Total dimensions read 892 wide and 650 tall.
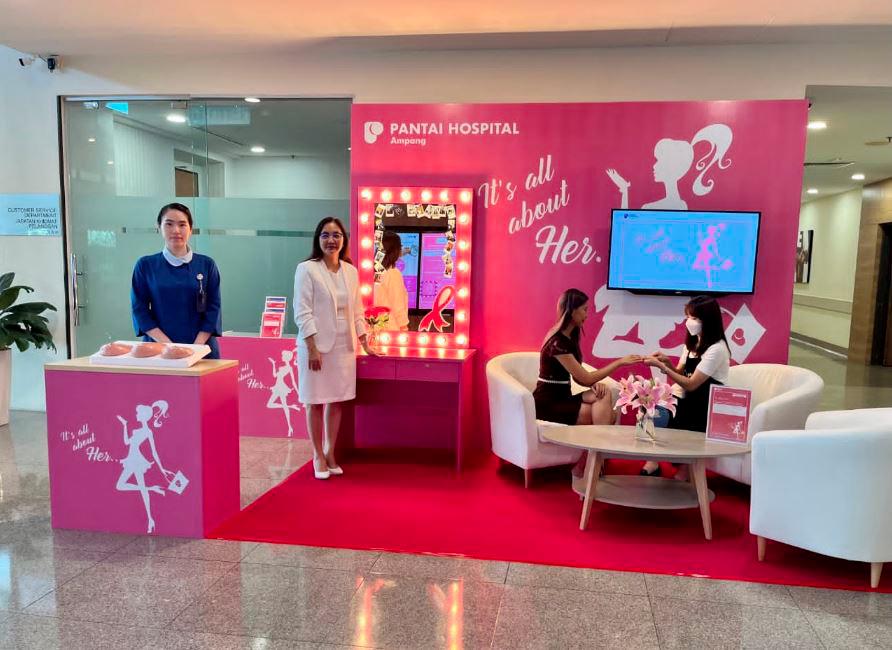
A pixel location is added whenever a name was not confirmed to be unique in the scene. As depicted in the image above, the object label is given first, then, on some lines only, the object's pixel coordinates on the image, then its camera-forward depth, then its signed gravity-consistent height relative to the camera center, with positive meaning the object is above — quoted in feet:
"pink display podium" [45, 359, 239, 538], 9.68 -2.98
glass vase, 10.72 -2.75
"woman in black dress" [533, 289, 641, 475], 12.07 -2.14
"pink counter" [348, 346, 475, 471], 13.30 -3.22
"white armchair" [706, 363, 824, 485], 11.30 -2.41
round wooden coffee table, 10.09 -3.01
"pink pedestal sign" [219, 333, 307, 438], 15.78 -3.23
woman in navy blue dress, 10.99 -0.59
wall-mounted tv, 13.64 +0.39
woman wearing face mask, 12.02 -1.83
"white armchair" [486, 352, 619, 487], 12.16 -3.23
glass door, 17.10 +2.15
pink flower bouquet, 10.59 -2.18
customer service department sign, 17.69 +1.06
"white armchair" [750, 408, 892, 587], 8.38 -3.02
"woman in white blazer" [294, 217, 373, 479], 12.32 -1.42
